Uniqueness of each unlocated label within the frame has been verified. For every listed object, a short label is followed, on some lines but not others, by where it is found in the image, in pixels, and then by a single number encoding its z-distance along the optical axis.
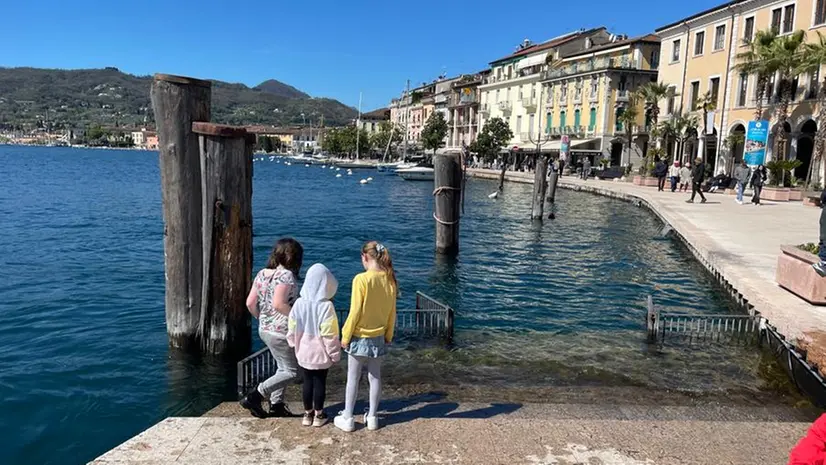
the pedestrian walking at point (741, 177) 26.67
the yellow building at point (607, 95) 59.75
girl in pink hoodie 4.96
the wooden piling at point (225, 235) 7.12
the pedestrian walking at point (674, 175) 34.84
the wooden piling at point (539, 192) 25.80
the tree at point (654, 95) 47.81
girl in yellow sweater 4.95
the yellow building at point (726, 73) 34.38
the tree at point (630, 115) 55.22
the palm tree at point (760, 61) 33.00
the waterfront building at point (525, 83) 74.44
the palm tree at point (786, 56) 32.12
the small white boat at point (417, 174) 64.62
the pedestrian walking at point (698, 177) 26.69
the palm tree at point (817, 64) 29.98
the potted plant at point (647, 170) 41.34
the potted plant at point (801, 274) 9.40
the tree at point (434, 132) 94.12
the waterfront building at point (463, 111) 92.88
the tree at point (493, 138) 75.94
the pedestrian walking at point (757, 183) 26.25
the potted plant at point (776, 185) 28.28
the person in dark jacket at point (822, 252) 8.90
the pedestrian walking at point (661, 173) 36.28
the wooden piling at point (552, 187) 27.50
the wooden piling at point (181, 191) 7.05
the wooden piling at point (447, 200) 15.21
